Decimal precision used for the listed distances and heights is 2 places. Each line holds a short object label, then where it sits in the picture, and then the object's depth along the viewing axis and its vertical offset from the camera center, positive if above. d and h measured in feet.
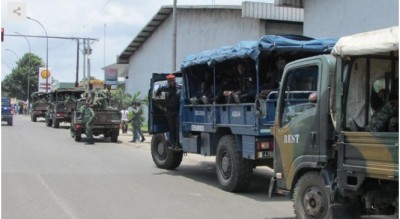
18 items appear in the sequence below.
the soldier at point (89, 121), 70.69 -1.46
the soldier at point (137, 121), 72.16 -1.37
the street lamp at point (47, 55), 201.36 +20.04
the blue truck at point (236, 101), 30.42 +0.68
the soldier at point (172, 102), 41.57 +0.69
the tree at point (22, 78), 306.76 +17.14
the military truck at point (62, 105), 109.09 +0.89
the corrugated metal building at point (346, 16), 49.55 +9.75
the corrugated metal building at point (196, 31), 86.12 +14.86
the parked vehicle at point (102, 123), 73.00 -1.73
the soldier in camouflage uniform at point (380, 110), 18.97 +0.16
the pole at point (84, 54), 164.94 +16.81
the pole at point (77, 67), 164.53 +13.41
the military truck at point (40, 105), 139.23 +1.02
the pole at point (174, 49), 70.44 +8.03
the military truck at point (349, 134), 18.49 -0.73
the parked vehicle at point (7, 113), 115.57 -0.97
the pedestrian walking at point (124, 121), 91.30 -1.77
